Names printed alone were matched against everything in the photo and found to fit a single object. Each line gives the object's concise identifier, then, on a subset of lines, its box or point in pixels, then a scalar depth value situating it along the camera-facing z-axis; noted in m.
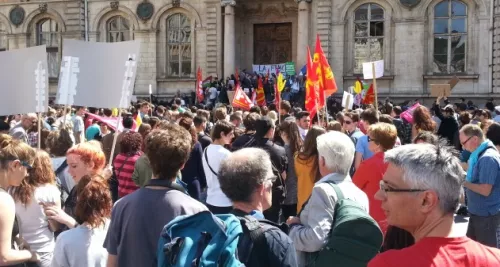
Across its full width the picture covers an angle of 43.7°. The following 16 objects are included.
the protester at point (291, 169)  7.36
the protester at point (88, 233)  3.77
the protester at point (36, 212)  4.32
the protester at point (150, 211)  3.56
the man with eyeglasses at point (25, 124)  10.18
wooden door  30.22
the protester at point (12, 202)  3.62
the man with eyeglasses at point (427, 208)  2.37
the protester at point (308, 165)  5.93
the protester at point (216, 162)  6.80
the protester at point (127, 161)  6.49
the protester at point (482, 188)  6.28
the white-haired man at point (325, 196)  3.97
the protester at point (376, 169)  5.14
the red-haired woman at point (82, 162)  4.79
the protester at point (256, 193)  3.14
